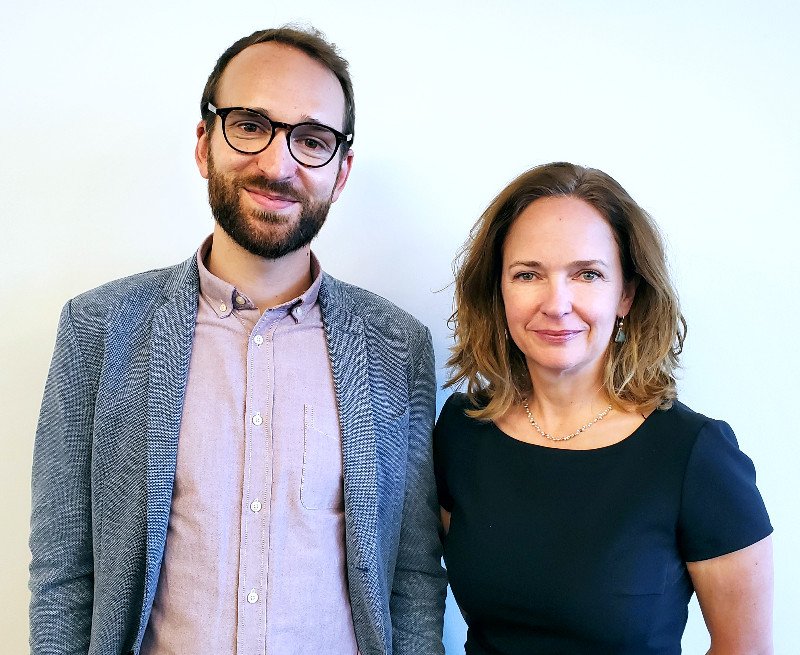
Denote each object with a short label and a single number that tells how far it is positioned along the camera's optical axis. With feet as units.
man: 4.87
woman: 4.88
